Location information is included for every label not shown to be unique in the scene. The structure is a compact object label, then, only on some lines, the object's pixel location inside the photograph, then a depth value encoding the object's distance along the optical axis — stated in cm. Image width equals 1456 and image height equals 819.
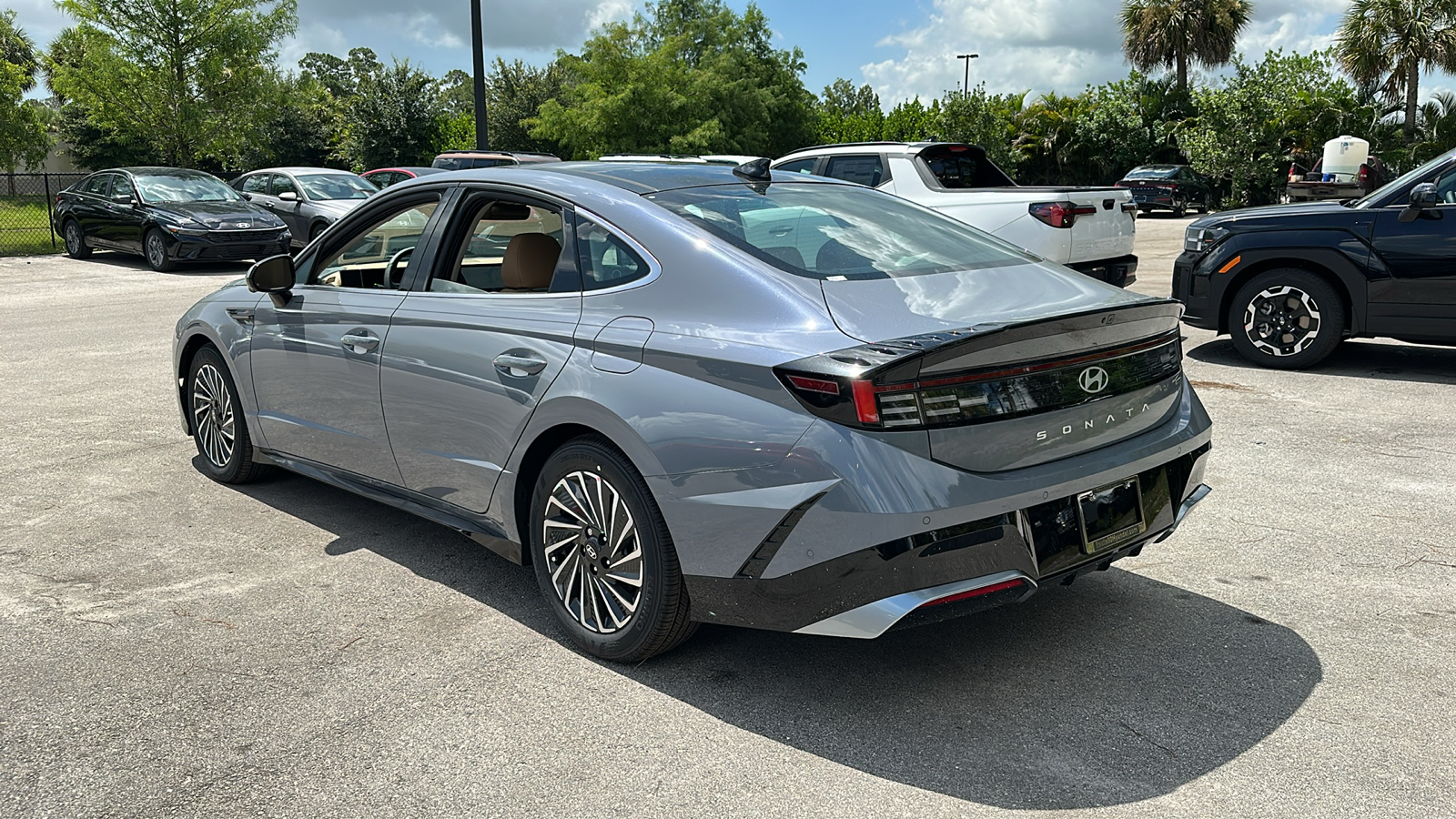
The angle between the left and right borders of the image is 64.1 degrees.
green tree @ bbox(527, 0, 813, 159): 5069
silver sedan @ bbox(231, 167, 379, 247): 1920
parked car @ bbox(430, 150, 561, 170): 1698
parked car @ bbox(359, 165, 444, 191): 1897
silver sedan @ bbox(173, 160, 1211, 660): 310
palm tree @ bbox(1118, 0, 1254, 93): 4838
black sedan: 1789
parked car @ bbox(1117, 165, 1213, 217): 3541
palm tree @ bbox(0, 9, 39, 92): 6032
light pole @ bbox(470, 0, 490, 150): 1991
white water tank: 2811
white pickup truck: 1020
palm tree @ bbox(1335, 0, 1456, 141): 3875
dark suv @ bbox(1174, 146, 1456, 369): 804
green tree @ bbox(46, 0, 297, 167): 2691
